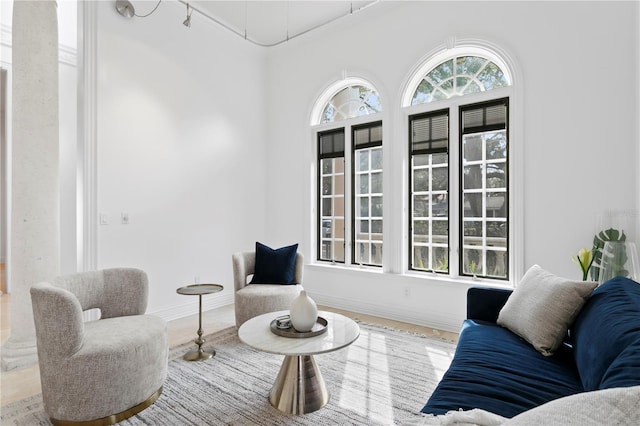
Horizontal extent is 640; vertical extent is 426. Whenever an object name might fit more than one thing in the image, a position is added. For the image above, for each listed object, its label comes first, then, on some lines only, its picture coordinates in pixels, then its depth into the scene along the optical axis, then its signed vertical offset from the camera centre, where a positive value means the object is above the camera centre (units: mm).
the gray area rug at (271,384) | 2041 -1185
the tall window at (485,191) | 3520 +228
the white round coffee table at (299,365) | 2006 -945
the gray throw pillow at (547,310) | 1869 -538
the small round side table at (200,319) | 2840 -893
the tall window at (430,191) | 3861 +248
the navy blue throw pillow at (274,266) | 3588 -549
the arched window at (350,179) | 4352 +442
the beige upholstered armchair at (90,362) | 1870 -832
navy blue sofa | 1305 -726
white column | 2744 +323
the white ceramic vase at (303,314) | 2170 -627
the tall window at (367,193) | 4316 +243
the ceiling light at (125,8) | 3459 +2026
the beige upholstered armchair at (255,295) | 3258 -770
